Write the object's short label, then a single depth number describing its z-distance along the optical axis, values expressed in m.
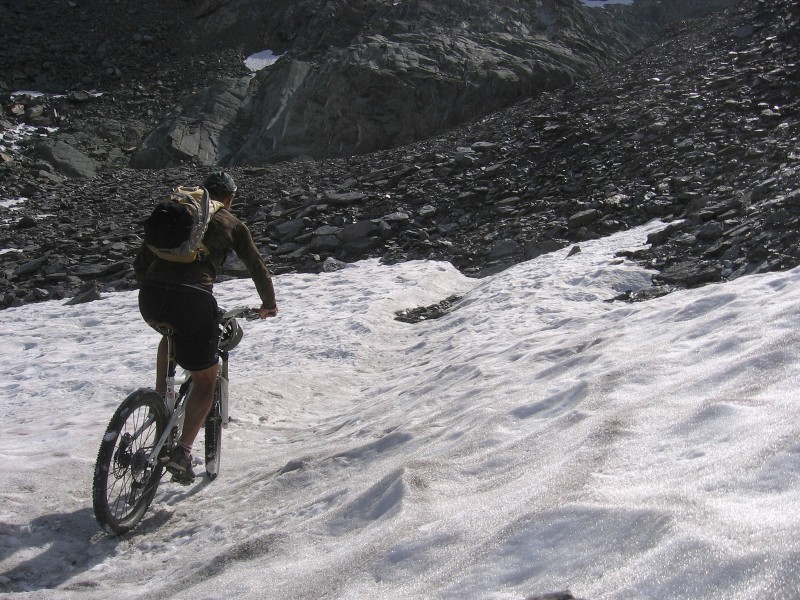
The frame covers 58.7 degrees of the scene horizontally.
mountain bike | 4.13
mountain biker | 4.48
